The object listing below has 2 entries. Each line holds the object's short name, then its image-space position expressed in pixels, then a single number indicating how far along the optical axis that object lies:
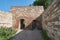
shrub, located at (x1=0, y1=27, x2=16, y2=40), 3.05
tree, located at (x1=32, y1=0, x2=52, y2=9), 7.27
